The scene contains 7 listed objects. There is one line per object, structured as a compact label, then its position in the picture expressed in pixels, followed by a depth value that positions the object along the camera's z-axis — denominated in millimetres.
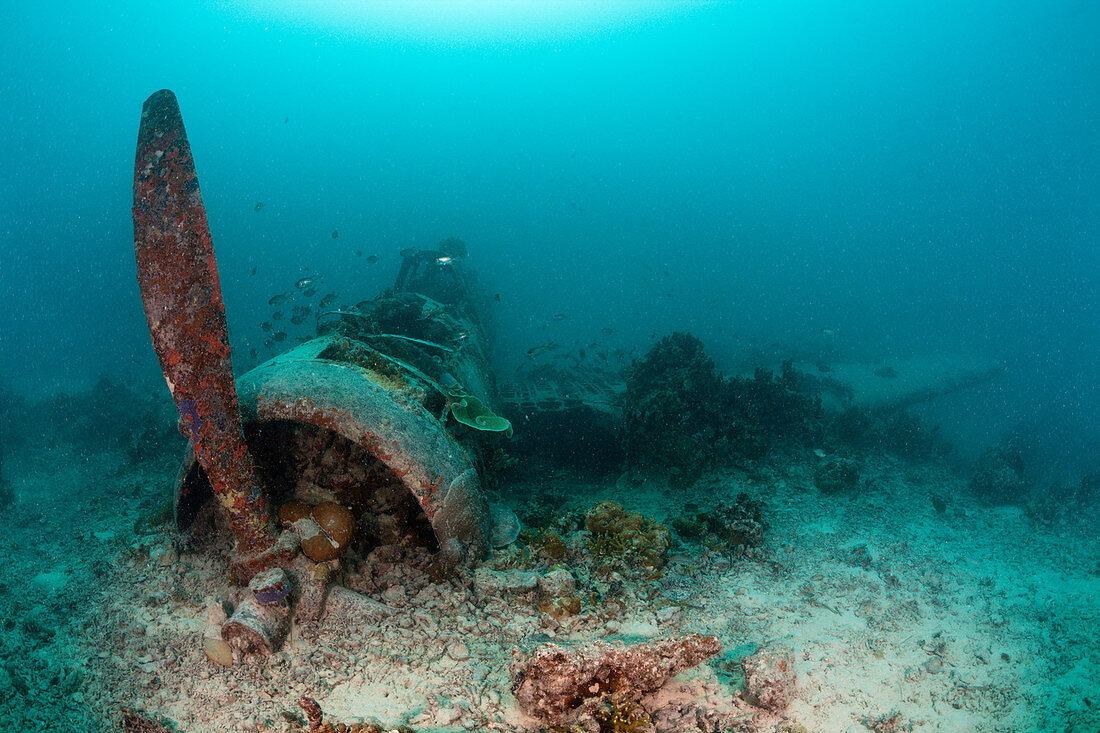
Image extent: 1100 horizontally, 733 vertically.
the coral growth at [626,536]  5113
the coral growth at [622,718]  2969
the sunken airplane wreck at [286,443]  3346
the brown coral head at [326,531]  4230
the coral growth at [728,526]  5691
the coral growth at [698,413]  8203
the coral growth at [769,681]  3285
